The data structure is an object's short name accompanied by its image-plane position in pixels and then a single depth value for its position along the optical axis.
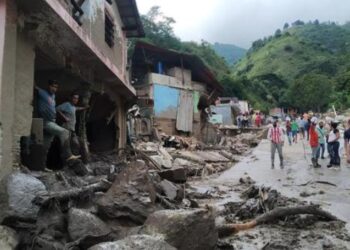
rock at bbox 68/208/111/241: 5.45
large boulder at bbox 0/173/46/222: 5.31
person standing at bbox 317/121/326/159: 16.57
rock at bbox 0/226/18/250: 4.93
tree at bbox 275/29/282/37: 106.31
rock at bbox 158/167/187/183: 10.64
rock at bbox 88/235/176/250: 4.55
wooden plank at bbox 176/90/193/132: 26.84
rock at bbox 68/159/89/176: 7.88
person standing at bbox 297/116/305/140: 26.61
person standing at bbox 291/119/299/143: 25.95
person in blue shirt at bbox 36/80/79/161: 7.71
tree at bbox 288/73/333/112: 54.59
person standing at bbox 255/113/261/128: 38.58
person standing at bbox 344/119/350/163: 15.15
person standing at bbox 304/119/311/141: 25.48
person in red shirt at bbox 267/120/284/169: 16.23
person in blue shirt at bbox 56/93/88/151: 8.90
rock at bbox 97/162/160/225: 6.18
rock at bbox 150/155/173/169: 14.58
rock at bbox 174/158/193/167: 16.53
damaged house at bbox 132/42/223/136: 25.69
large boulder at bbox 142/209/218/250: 5.38
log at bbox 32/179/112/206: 5.68
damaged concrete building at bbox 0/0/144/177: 6.00
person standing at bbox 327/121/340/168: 15.55
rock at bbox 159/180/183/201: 8.02
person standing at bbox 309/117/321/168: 16.23
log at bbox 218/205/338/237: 7.59
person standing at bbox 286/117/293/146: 25.55
